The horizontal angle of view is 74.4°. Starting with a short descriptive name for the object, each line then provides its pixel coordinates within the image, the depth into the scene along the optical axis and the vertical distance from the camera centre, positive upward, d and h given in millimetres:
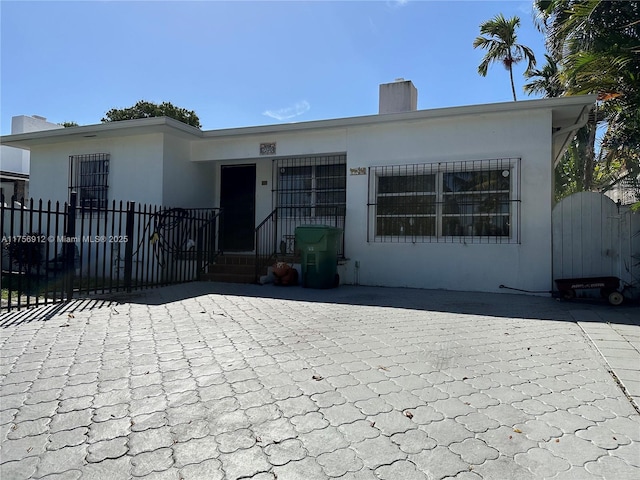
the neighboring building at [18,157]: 17375 +3861
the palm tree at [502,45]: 17820 +8808
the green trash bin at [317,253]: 8781 -149
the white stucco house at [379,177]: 8438 +1700
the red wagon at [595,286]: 7219 -635
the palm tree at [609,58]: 6512 +3036
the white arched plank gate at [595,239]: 7688 +215
